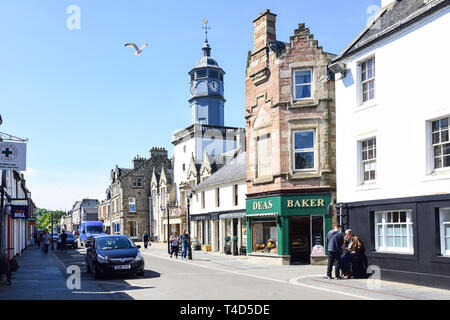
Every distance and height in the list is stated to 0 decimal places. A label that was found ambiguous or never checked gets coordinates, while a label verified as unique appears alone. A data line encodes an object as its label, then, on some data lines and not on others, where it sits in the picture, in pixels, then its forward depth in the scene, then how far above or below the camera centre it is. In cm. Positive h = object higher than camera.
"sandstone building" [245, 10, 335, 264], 2341 +231
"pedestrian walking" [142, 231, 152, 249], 4428 -368
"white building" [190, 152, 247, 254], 3391 -82
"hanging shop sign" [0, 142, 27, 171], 1571 +147
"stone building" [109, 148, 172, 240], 6356 +60
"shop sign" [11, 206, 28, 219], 2134 -46
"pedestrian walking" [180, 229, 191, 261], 2823 -254
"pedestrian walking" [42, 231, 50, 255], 3501 -284
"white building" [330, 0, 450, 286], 1452 +189
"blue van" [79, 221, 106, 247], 4816 -285
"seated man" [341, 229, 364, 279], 1727 -217
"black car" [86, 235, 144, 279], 1736 -204
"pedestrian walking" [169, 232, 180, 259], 2991 -272
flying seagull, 1606 +513
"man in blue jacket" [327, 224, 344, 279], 1710 -171
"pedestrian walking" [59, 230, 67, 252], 4022 -330
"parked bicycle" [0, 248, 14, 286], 1512 -200
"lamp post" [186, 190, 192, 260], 2839 -317
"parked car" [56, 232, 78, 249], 4503 -377
